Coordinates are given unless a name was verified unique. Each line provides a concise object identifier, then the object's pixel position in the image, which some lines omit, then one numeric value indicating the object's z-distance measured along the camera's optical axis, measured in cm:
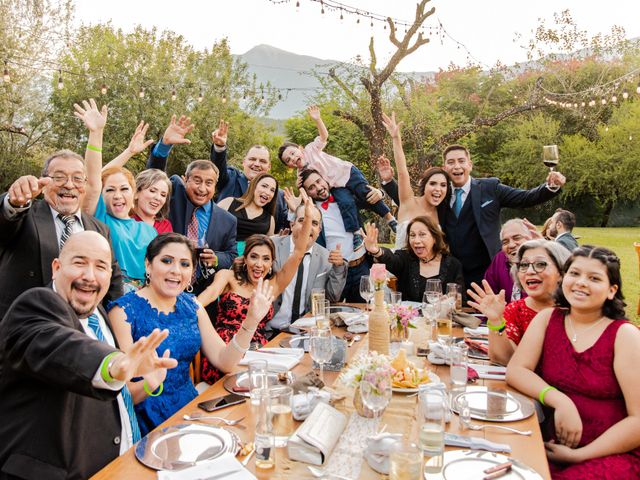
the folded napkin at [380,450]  155
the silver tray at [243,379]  218
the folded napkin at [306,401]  186
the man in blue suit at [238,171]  502
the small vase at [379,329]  234
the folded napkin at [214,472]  149
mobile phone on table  199
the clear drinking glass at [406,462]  140
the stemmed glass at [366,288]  310
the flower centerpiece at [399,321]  273
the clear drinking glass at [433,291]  286
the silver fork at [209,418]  187
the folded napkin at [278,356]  247
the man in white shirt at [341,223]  454
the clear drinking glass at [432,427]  151
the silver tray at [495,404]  192
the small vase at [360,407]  188
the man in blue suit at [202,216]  418
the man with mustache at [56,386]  159
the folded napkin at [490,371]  242
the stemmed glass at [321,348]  216
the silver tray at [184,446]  158
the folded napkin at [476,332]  316
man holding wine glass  457
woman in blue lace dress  239
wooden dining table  153
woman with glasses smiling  286
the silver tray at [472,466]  151
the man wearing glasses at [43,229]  282
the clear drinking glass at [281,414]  164
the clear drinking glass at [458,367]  206
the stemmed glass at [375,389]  170
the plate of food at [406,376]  211
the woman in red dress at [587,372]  211
